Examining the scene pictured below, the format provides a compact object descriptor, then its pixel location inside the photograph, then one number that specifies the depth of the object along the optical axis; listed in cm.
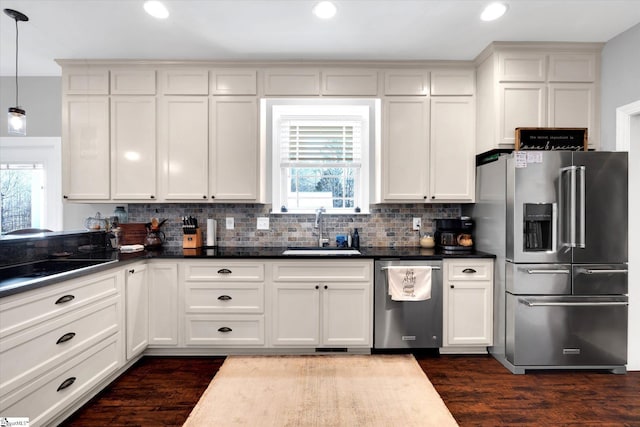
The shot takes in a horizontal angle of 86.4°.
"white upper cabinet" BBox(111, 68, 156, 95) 322
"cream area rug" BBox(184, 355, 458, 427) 114
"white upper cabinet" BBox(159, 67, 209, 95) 322
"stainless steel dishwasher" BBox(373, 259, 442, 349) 292
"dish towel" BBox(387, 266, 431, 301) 288
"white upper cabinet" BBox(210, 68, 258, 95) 323
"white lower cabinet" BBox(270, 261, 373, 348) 293
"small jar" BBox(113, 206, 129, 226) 351
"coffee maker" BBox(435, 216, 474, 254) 324
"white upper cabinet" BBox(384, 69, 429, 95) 324
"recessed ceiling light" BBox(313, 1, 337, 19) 238
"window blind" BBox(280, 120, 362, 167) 365
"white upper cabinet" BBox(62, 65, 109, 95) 322
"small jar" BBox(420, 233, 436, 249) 342
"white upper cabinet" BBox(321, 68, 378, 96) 323
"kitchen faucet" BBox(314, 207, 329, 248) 347
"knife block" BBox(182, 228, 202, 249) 334
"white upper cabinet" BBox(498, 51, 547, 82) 297
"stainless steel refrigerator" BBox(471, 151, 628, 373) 264
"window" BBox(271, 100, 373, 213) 364
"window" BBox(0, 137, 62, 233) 367
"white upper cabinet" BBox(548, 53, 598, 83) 298
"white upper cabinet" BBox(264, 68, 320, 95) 323
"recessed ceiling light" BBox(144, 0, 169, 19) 239
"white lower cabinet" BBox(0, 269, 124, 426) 164
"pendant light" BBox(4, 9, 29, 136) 238
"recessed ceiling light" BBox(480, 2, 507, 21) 240
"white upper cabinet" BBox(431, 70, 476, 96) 324
